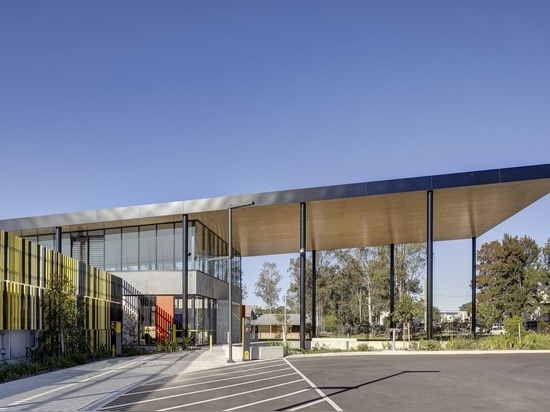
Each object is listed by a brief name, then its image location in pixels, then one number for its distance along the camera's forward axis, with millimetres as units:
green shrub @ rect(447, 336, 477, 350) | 33094
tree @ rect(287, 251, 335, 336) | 79312
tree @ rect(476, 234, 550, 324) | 66375
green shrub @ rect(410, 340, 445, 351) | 32875
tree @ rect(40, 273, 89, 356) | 23875
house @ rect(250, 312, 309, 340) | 81500
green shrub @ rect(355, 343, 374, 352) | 33809
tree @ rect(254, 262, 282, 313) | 99562
